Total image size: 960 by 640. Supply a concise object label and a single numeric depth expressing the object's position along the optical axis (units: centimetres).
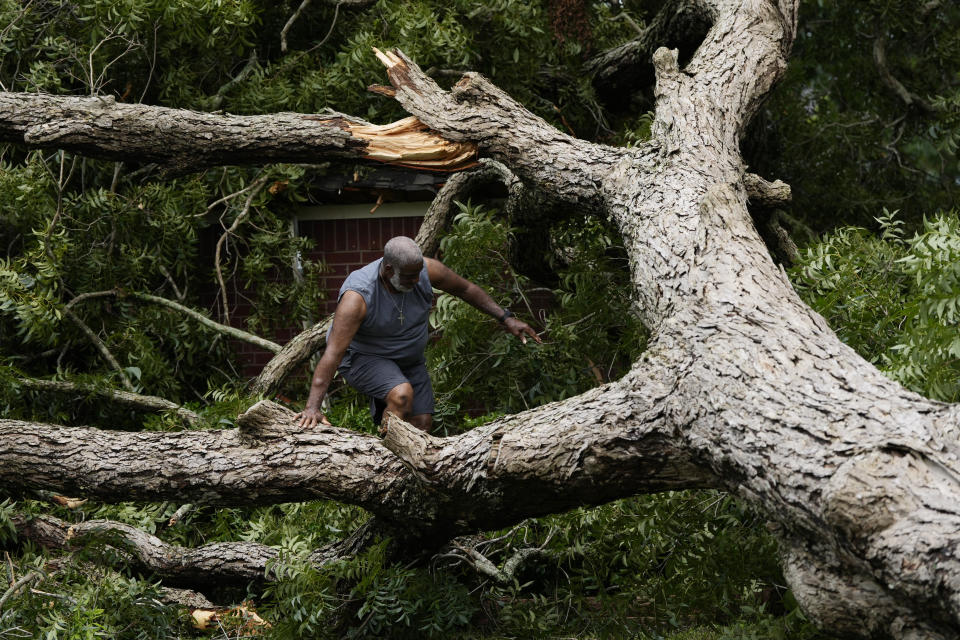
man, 1070
